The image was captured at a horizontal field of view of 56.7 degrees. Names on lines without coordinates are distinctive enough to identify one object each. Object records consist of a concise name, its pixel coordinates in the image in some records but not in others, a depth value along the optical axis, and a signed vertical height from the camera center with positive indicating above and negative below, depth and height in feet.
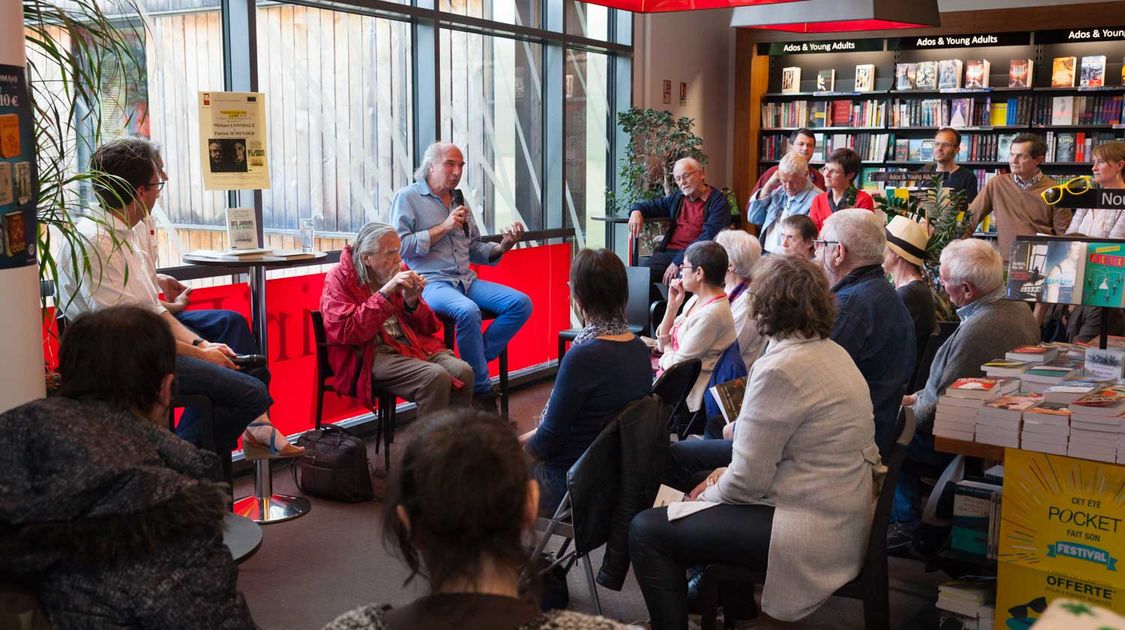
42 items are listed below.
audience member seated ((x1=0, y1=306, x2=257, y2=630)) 6.28 -1.94
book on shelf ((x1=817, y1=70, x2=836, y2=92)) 34.04 +3.33
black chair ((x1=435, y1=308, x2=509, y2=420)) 19.04 -2.94
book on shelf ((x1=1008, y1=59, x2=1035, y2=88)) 30.73 +3.27
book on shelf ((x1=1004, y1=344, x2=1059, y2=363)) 11.90 -1.94
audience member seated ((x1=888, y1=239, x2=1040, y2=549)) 12.53 -1.72
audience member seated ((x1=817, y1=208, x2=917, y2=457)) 11.51 -1.71
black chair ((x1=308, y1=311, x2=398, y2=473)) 15.97 -3.23
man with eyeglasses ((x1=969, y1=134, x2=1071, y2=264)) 24.25 -0.38
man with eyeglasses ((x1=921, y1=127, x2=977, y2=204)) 26.35 +0.47
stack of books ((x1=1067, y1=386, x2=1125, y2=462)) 9.41 -2.21
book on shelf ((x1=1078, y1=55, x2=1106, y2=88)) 29.76 +3.18
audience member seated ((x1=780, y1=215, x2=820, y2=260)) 16.66 -0.83
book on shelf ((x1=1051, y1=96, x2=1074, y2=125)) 30.42 +2.15
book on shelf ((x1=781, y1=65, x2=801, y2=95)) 34.45 +3.40
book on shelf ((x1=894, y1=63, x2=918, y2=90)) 32.53 +3.37
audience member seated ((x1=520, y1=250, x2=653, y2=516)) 10.69 -1.99
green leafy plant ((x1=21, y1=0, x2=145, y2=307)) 14.84 +1.34
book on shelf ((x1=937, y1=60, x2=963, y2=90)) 31.63 +3.33
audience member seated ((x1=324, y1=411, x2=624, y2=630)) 4.75 -1.61
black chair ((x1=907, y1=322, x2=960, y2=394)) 15.55 -2.72
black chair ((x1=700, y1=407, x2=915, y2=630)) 9.18 -3.48
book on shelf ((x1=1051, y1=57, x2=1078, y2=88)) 30.22 +3.23
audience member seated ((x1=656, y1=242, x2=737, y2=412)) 14.05 -1.83
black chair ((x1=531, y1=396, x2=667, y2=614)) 9.83 -2.84
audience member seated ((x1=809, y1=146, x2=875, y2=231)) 22.93 -0.03
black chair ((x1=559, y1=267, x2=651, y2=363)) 22.56 -2.52
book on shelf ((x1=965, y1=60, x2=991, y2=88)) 31.40 +3.33
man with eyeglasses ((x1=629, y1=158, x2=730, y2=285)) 24.50 -0.72
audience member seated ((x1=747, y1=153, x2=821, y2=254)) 23.03 -0.28
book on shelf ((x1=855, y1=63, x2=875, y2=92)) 33.27 +3.39
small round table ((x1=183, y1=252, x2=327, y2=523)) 14.52 -4.60
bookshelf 30.35 +2.43
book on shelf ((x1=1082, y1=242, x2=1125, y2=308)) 11.02 -0.97
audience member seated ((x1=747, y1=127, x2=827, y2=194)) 26.08 +0.94
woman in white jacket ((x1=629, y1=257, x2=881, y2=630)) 9.07 -2.56
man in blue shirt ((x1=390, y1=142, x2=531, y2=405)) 18.71 -1.40
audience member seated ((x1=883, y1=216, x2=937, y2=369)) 14.66 -1.01
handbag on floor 15.62 -4.26
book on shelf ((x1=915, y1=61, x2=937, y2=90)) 32.12 +3.34
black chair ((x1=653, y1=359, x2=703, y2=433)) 11.18 -2.17
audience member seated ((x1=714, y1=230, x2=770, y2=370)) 15.51 -1.11
